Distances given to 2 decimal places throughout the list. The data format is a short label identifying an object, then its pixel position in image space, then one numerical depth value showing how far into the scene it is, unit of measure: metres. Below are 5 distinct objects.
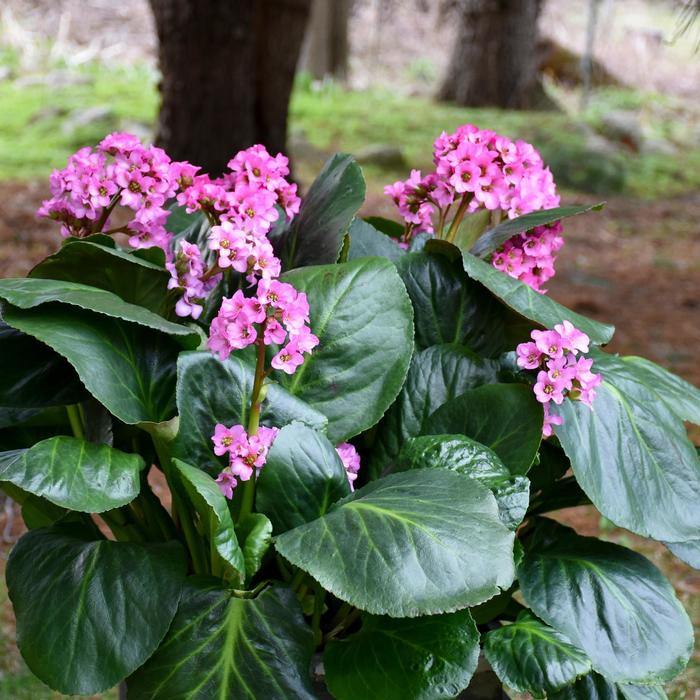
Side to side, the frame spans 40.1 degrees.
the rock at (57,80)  8.80
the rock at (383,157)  6.73
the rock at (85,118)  7.02
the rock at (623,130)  8.52
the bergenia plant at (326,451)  1.11
